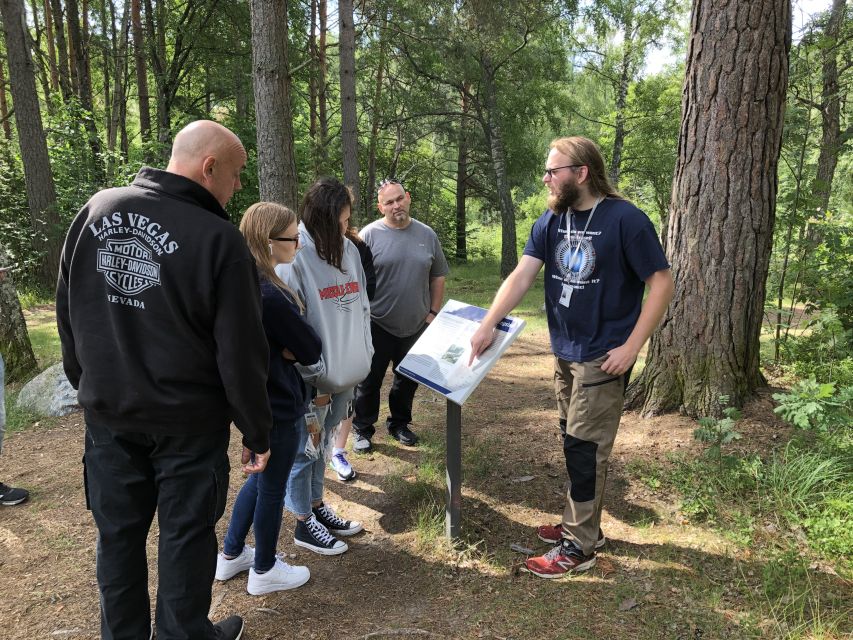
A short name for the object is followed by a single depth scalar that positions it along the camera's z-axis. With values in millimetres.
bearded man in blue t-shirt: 2541
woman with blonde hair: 2291
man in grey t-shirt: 4078
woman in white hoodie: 2818
